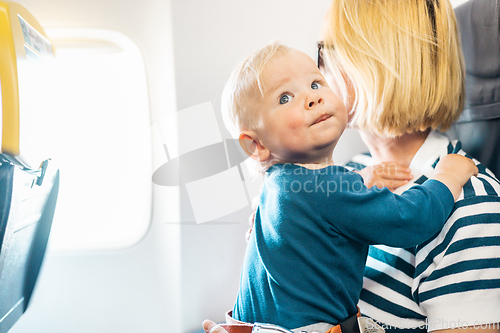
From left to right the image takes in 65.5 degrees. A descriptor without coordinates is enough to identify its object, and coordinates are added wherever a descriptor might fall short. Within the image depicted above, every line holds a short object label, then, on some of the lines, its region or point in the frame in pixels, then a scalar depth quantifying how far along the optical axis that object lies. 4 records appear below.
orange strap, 0.92
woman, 0.92
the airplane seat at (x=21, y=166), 0.78
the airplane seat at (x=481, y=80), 1.09
